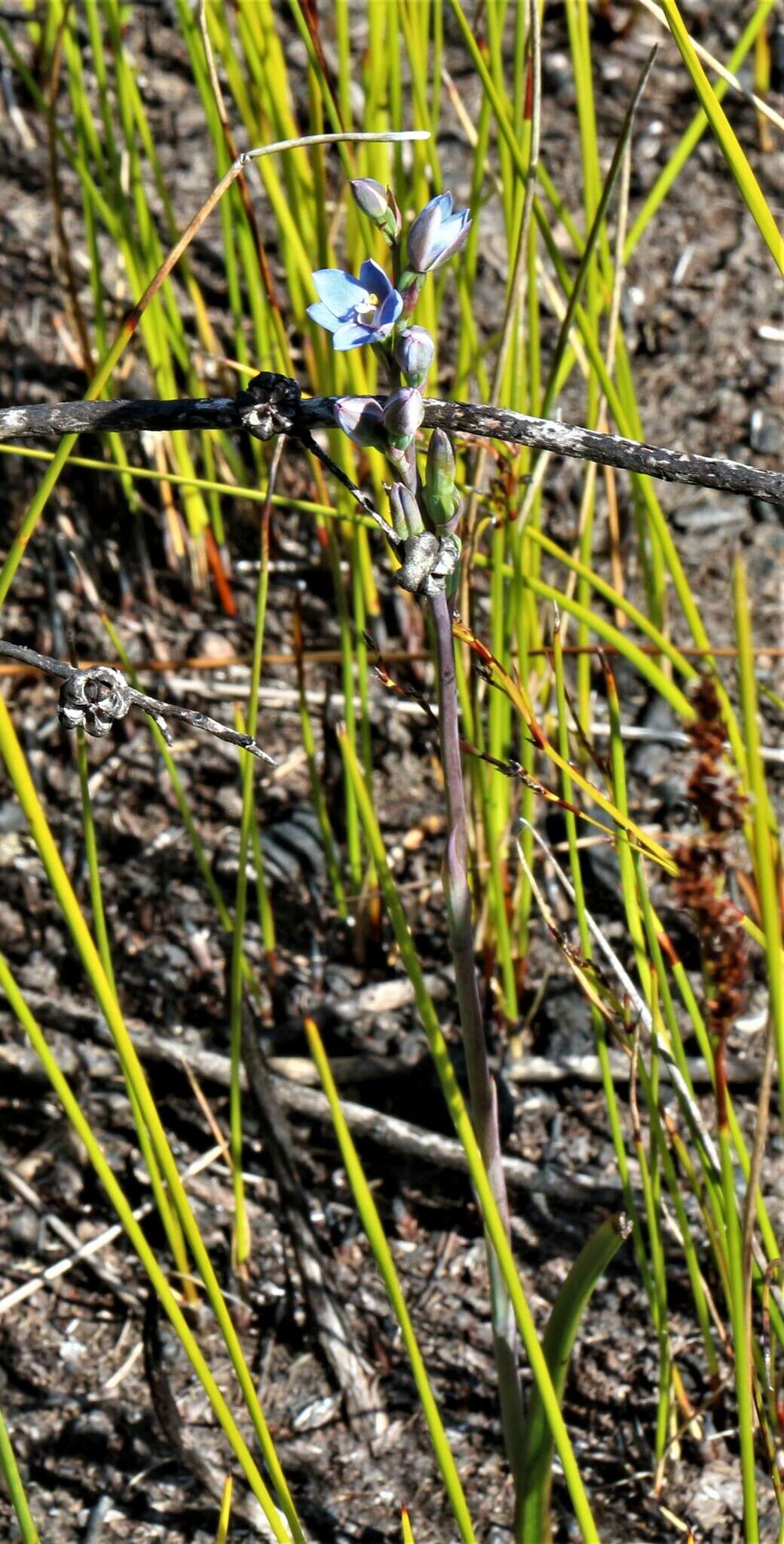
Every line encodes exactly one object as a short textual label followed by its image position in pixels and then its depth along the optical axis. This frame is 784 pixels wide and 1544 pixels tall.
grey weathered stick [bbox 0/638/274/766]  1.06
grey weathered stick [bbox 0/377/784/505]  1.05
